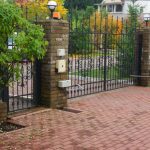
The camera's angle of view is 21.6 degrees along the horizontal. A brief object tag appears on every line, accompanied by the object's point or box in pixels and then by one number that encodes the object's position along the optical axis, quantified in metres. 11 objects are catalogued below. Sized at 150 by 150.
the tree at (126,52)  12.72
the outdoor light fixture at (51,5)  8.59
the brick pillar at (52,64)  8.57
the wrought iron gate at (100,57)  10.53
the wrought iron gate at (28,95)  8.45
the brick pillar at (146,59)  12.66
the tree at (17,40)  5.41
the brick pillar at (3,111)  7.46
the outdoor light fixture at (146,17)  12.50
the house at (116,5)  63.66
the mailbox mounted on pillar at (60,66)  8.74
